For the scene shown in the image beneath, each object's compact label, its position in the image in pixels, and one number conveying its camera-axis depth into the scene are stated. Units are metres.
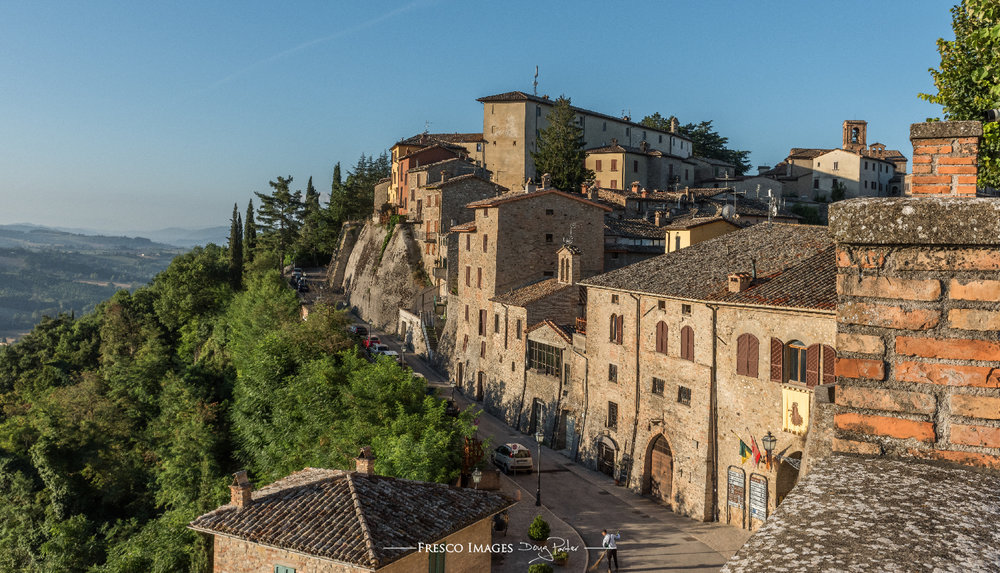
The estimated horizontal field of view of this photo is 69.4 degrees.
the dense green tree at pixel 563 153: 64.25
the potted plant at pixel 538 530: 23.77
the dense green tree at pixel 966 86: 14.37
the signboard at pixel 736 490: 26.58
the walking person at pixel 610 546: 22.35
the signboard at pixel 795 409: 23.75
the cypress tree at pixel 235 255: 70.88
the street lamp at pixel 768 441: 23.84
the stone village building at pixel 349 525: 17.66
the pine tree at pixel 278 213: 79.19
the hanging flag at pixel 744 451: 26.06
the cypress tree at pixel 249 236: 75.00
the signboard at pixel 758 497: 25.61
